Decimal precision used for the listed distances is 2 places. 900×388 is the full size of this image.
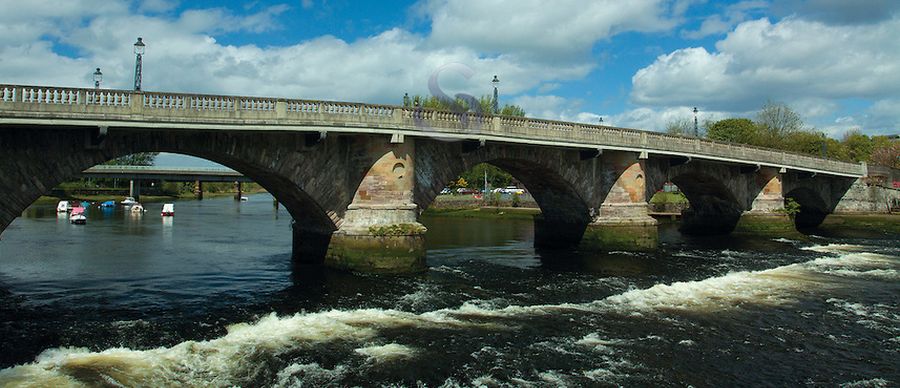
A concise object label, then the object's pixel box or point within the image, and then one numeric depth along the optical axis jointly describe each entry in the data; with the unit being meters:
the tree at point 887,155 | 80.00
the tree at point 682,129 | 99.31
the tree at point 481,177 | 90.44
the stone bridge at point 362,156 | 18.42
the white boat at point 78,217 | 55.72
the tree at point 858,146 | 97.88
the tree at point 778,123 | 85.88
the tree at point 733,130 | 92.34
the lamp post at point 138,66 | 19.39
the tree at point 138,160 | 116.51
